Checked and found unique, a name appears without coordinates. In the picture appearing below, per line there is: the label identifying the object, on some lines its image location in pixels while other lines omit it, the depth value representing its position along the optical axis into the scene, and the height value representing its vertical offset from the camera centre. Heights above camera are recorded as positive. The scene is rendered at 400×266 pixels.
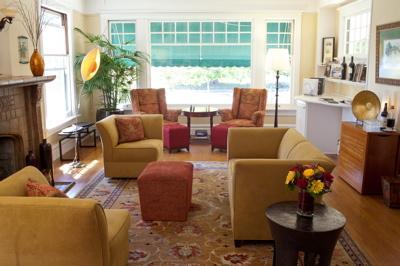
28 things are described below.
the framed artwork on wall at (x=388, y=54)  4.38 +0.23
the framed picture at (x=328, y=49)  6.75 +0.43
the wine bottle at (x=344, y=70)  6.11 +0.06
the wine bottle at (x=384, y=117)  4.48 -0.51
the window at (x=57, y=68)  5.98 +0.09
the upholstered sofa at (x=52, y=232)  2.03 -0.85
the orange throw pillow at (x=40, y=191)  2.43 -0.75
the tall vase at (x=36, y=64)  4.42 +0.11
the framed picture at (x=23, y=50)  4.71 +0.30
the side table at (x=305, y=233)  2.28 -0.96
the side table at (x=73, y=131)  5.63 -0.87
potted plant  6.79 -0.01
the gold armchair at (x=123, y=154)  4.85 -1.02
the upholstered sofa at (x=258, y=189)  2.94 -0.90
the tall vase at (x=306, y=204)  2.43 -0.83
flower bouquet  2.34 -0.68
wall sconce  4.11 +0.63
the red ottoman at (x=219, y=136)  6.24 -1.02
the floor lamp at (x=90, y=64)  5.34 +0.13
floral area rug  2.97 -1.42
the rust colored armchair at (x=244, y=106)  6.67 -0.58
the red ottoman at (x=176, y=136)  6.22 -1.03
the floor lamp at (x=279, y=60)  6.48 +0.23
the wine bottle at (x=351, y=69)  5.80 +0.07
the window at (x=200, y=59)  7.49 +0.29
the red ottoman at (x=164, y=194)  3.59 -1.13
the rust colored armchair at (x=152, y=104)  6.73 -0.54
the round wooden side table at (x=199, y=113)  6.40 -0.66
